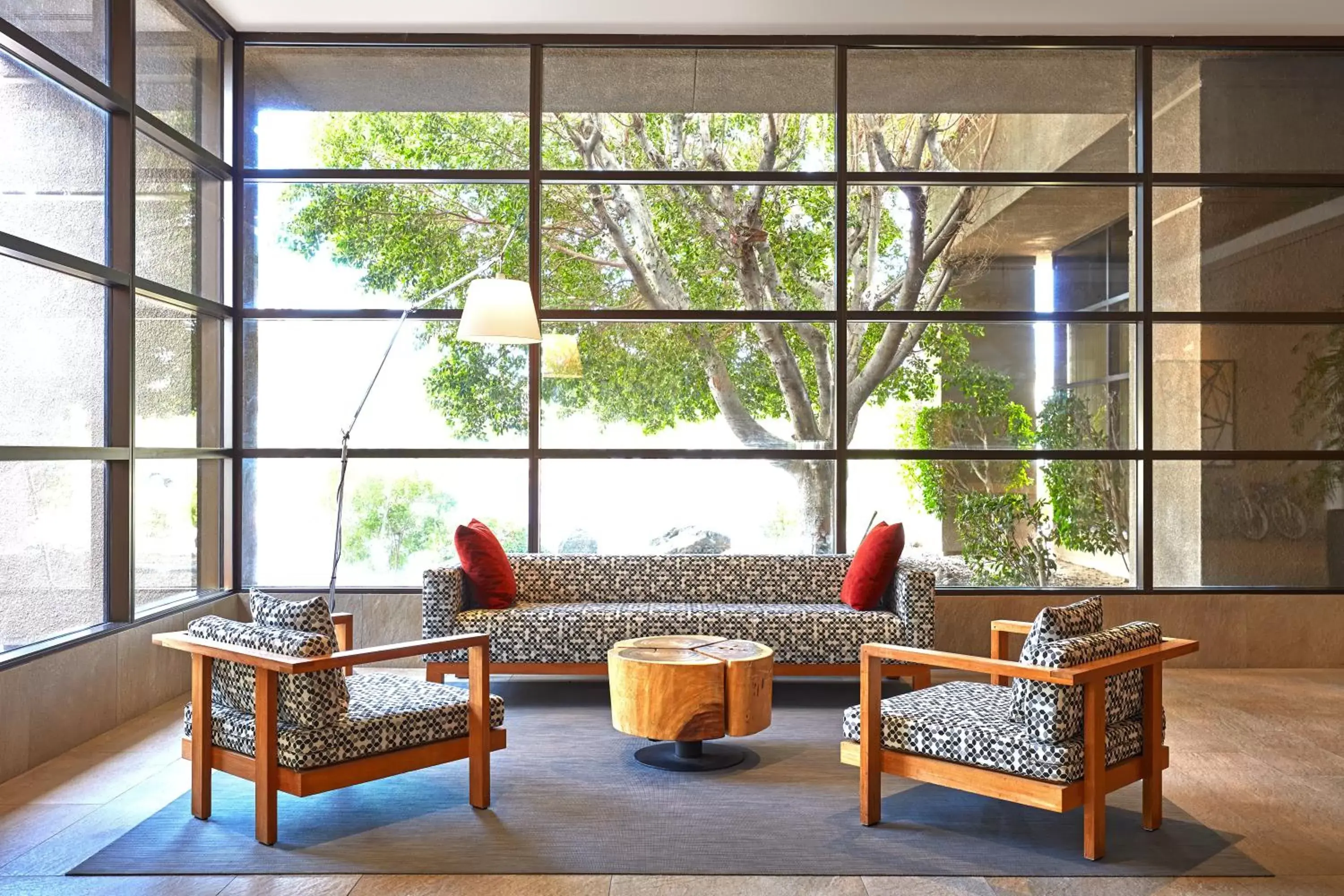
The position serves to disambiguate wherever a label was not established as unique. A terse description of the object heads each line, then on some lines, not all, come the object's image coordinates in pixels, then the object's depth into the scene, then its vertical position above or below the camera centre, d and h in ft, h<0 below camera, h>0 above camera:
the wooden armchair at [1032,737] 10.96 -2.97
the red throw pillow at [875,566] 18.76 -1.97
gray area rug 10.94 -4.09
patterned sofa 18.24 -2.92
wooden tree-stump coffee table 14.03 -3.18
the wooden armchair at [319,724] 11.21 -2.93
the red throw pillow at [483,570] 18.83 -2.07
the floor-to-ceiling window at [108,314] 14.71 +2.05
